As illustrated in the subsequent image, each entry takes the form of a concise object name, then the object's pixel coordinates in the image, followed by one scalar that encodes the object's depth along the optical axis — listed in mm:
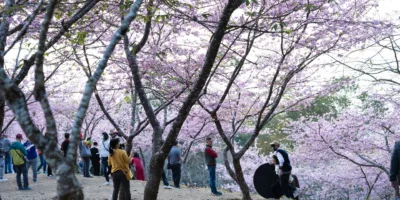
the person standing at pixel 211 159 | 10883
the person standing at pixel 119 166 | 7195
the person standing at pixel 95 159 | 14686
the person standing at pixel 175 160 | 11752
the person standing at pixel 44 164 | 15445
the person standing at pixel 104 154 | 10344
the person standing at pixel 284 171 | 8914
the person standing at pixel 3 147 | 11219
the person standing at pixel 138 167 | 12016
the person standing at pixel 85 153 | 13352
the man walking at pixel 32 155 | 11358
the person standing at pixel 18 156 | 10102
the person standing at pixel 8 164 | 16039
